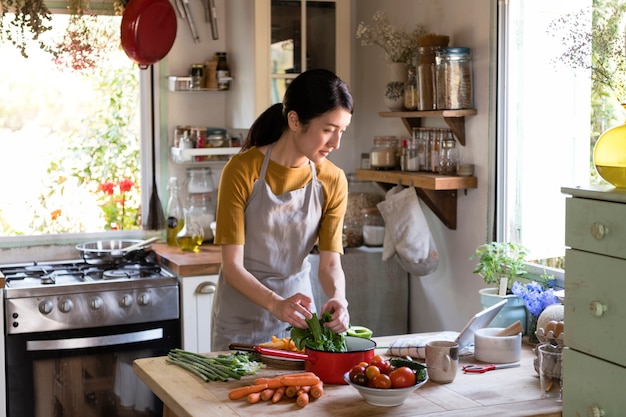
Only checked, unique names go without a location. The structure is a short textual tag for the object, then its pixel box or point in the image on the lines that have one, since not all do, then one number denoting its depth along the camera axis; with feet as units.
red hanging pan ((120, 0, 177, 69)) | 13.58
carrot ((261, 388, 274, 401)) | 7.88
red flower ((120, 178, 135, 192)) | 15.71
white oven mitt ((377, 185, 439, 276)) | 13.07
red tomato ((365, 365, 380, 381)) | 7.70
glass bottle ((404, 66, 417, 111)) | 13.05
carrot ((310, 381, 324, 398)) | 7.91
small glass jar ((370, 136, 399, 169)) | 13.88
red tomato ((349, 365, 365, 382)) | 7.80
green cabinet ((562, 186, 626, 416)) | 7.30
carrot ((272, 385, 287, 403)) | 7.87
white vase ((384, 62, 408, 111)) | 13.38
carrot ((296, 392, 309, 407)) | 7.73
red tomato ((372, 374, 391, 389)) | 7.58
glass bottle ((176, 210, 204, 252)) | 14.66
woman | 9.32
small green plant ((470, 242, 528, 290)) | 11.09
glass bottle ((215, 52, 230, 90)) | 15.24
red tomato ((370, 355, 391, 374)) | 7.90
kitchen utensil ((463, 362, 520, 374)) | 8.87
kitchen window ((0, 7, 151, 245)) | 14.99
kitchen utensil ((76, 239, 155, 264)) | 14.21
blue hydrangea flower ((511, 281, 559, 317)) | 10.27
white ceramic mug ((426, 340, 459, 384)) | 8.42
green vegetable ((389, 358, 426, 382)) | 7.90
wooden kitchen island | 7.59
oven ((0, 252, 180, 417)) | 12.59
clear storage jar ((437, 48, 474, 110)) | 12.19
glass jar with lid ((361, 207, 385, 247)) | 14.29
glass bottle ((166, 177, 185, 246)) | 15.31
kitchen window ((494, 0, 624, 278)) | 11.22
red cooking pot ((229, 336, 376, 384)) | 8.36
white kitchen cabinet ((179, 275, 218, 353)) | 13.46
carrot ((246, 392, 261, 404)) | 7.78
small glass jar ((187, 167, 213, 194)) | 15.71
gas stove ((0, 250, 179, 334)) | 12.57
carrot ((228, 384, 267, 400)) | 7.88
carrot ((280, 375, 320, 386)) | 7.97
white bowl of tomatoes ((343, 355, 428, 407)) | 7.59
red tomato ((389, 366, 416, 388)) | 7.64
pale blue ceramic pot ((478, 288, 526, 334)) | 10.64
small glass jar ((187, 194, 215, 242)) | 15.55
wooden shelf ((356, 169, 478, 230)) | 12.37
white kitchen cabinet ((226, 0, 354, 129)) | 14.14
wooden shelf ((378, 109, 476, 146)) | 12.23
